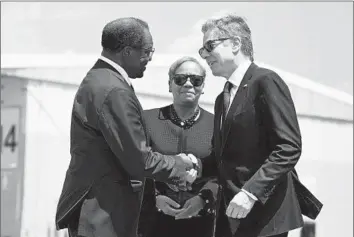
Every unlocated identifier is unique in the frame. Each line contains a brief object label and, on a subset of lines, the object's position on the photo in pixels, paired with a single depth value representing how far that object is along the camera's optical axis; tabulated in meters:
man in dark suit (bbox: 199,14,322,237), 4.55
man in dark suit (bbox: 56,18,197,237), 4.60
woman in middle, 6.27
